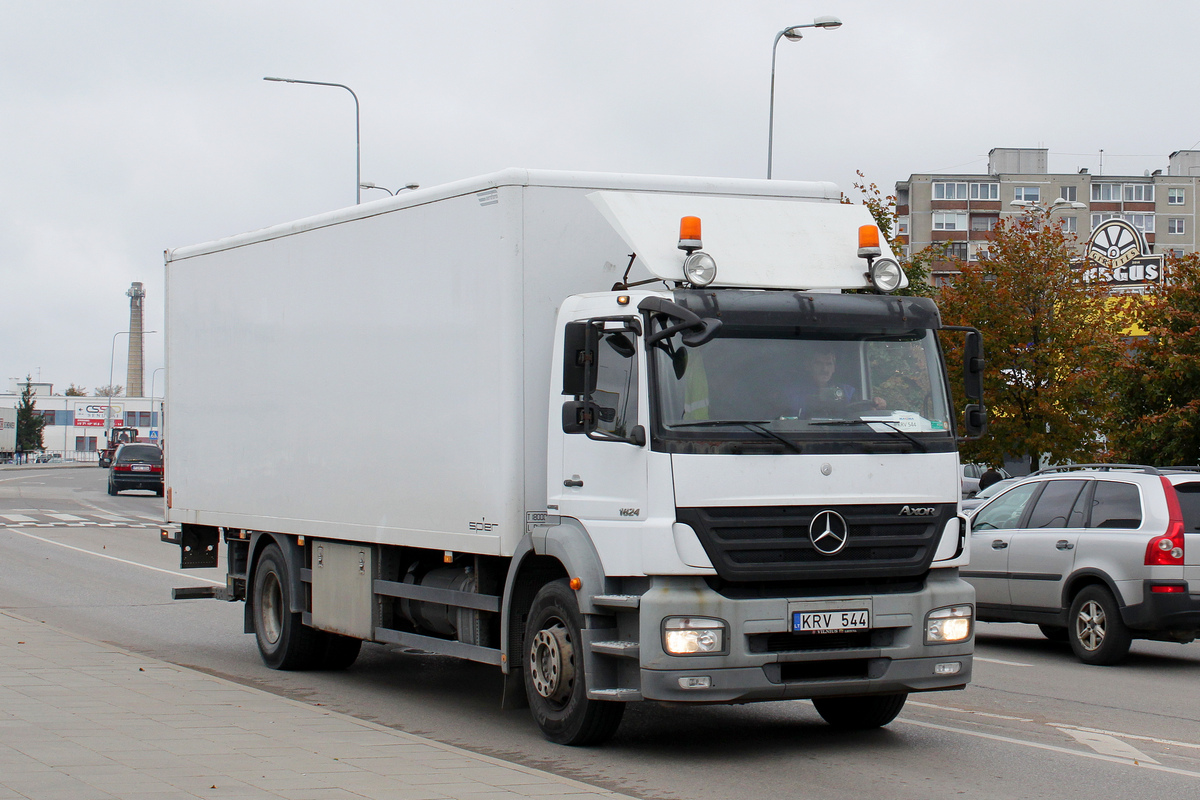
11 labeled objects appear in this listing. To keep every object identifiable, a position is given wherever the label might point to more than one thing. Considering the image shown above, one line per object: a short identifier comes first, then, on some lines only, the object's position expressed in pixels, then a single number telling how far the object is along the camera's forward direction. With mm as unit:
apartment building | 107312
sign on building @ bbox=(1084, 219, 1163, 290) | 49875
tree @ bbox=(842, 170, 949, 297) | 25094
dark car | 47375
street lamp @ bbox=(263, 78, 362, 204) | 29981
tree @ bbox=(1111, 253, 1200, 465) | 22422
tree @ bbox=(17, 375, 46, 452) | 110688
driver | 7617
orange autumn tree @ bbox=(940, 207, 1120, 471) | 27828
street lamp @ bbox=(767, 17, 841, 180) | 25377
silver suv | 11555
